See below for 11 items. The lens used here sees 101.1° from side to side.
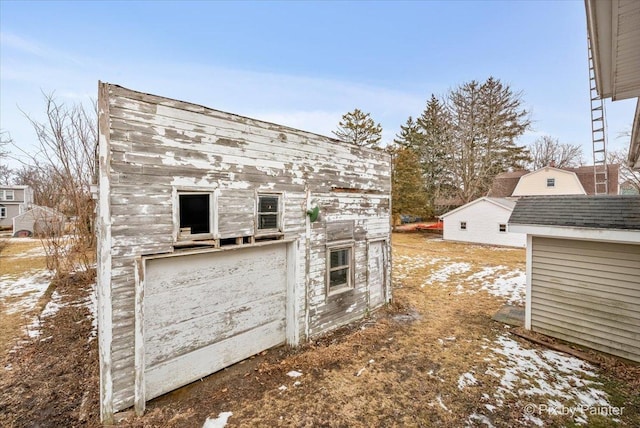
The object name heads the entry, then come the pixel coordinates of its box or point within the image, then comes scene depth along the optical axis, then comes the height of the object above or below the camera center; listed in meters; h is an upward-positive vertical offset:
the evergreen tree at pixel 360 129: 27.91 +9.30
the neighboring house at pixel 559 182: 20.25 +2.50
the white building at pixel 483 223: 16.91 -0.64
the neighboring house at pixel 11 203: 27.97 +1.90
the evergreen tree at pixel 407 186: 23.02 +2.54
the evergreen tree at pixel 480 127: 22.61 +7.65
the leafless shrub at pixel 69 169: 9.41 +1.96
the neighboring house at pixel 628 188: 24.01 +2.55
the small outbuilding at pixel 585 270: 4.77 -1.15
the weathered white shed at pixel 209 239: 3.23 -0.35
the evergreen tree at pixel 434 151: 26.78 +7.08
